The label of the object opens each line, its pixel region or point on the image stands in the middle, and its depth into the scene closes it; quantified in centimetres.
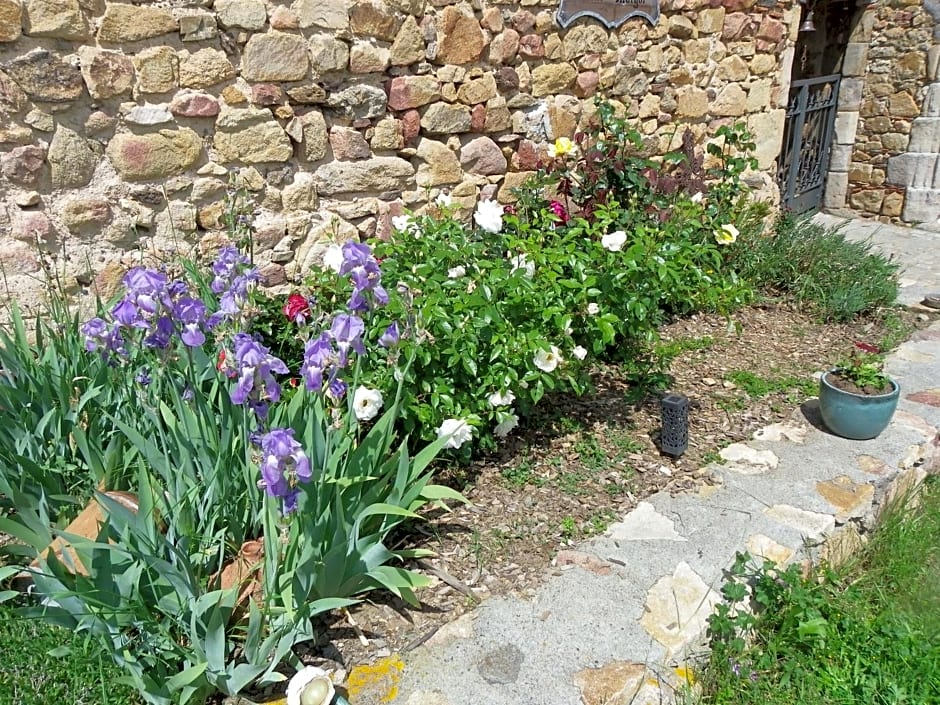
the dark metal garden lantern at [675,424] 305
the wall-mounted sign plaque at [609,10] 422
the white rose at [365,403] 238
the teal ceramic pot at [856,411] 322
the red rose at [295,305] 310
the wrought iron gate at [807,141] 710
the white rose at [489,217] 325
